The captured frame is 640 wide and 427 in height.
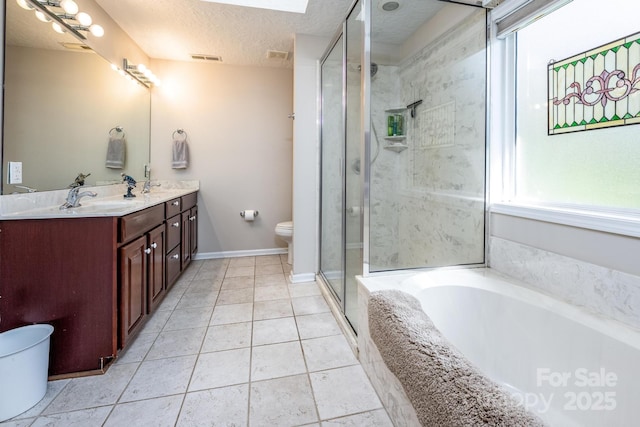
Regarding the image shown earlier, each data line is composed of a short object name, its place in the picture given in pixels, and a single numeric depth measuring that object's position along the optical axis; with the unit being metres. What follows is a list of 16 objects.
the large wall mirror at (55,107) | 1.62
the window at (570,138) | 1.20
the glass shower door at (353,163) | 1.87
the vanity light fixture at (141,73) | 2.82
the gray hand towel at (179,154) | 3.44
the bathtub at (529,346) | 1.04
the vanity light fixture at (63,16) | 1.76
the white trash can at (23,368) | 1.24
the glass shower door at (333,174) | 2.33
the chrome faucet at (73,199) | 1.76
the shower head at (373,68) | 1.87
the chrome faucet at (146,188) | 2.95
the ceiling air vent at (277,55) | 3.22
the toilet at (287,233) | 3.22
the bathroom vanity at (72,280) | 1.43
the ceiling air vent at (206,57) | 3.32
